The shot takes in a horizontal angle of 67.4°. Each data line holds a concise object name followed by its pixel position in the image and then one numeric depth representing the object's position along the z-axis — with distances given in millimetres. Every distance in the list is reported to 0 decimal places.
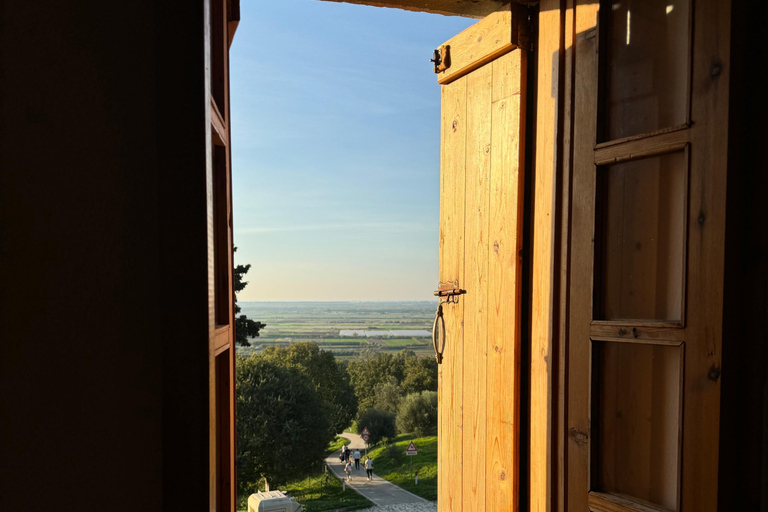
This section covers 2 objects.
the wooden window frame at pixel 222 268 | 1057
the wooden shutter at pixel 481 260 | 1831
